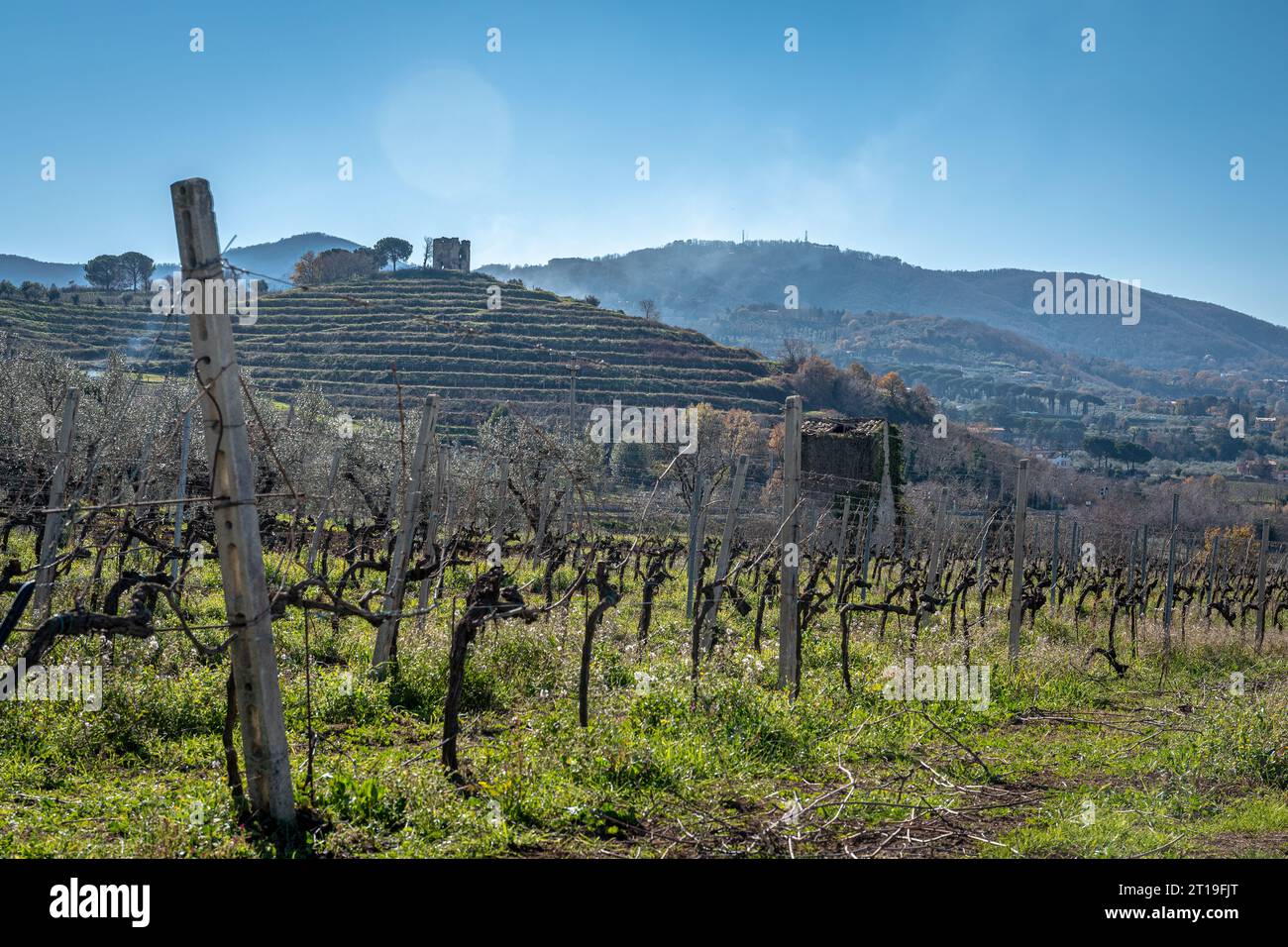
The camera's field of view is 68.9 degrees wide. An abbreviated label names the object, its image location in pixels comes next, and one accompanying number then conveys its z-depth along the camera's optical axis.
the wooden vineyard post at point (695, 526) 12.79
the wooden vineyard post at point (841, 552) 15.66
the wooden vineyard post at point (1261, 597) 16.20
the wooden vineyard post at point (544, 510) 15.75
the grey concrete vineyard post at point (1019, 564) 11.12
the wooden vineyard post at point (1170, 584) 13.95
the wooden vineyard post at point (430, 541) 8.48
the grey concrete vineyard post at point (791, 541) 8.69
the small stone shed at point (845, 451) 31.42
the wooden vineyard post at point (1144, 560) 18.20
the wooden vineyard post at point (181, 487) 9.19
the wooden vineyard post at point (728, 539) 10.15
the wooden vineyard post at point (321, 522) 11.08
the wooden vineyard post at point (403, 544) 8.02
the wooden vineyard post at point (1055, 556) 17.28
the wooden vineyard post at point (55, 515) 8.69
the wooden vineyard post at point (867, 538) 14.59
